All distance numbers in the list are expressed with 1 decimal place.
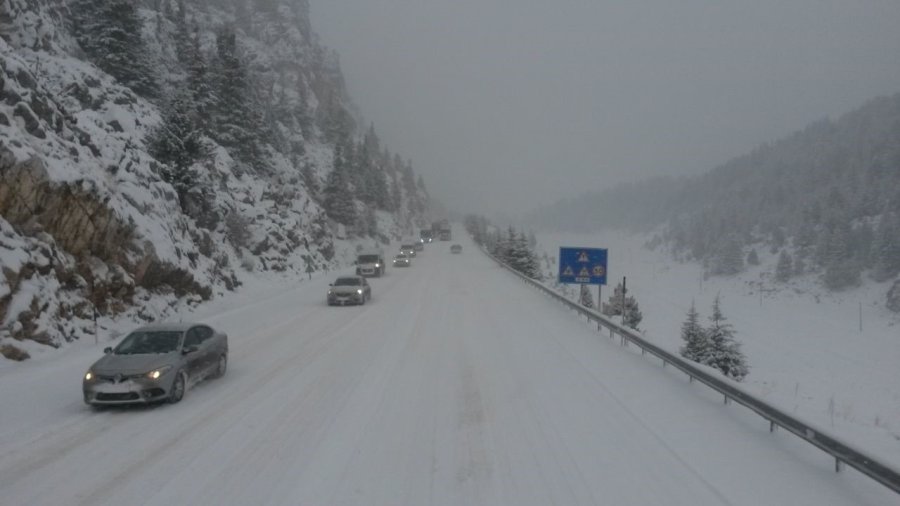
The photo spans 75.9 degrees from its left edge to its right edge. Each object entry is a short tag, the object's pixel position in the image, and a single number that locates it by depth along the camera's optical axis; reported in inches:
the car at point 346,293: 1026.1
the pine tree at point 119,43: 1416.1
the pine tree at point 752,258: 4463.6
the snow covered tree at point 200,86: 1620.3
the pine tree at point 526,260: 2418.8
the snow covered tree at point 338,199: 2736.2
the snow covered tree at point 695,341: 1166.3
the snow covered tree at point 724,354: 1154.0
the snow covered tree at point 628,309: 1814.7
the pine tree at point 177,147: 1068.5
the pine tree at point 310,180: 2664.9
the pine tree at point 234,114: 1755.7
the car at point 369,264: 1690.5
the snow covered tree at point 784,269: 3897.6
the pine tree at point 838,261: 3412.9
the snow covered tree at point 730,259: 4503.0
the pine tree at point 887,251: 3216.0
